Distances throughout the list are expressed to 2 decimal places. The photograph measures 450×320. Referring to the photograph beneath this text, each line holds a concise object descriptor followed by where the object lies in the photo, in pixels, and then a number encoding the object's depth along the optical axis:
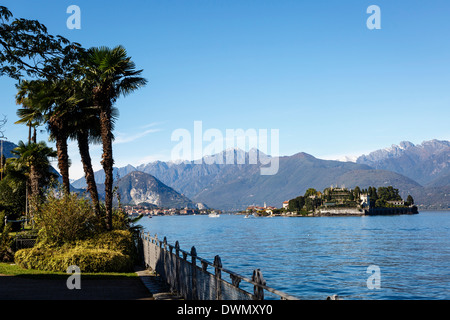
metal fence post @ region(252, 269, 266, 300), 7.12
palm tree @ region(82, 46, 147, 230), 25.52
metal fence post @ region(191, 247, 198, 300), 11.64
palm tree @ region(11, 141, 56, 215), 37.59
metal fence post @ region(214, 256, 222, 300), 9.48
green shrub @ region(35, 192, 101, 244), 21.30
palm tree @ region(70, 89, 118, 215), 27.73
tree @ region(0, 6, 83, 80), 12.79
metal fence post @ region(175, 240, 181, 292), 13.78
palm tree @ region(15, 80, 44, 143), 32.97
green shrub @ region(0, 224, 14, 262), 23.12
